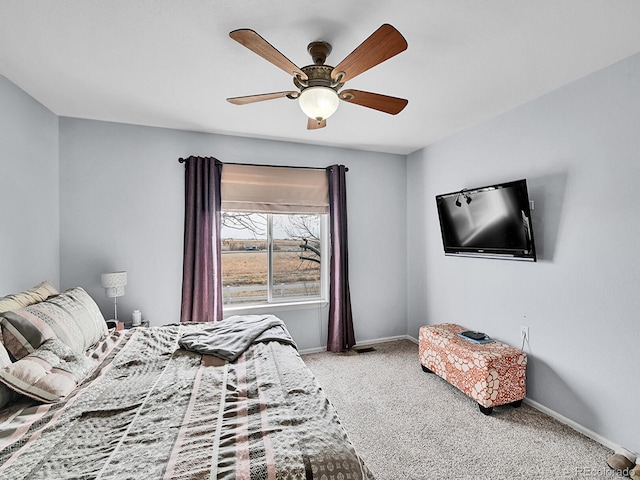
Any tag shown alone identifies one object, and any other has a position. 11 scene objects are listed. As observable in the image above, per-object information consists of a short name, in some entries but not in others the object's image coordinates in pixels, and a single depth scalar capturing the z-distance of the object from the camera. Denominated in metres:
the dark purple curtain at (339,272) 3.95
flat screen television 2.61
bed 1.03
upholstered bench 2.52
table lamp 2.91
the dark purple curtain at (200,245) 3.37
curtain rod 3.42
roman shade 3.63
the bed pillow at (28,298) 1.83
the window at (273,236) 3.71
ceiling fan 1.47
